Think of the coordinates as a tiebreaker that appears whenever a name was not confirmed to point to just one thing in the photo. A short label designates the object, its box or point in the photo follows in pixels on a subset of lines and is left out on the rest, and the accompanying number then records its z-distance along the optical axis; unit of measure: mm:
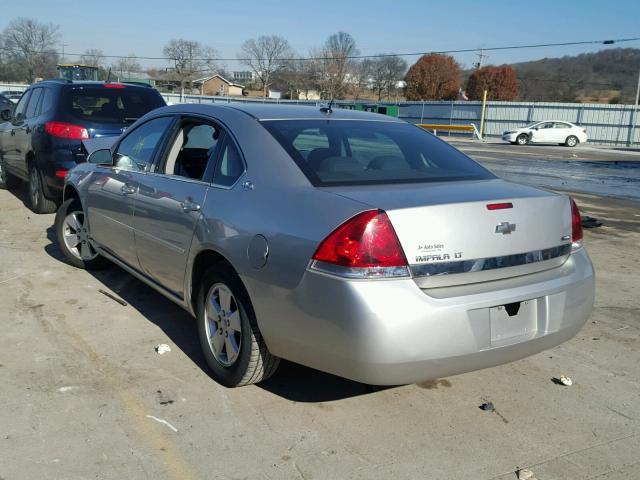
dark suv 7668
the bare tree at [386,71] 83750
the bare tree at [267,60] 84188
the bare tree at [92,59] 77312
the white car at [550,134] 34844
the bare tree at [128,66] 77875
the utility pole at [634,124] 37928
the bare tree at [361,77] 81938
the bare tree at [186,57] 78438
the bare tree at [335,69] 76188
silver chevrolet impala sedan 2789
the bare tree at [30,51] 76625
